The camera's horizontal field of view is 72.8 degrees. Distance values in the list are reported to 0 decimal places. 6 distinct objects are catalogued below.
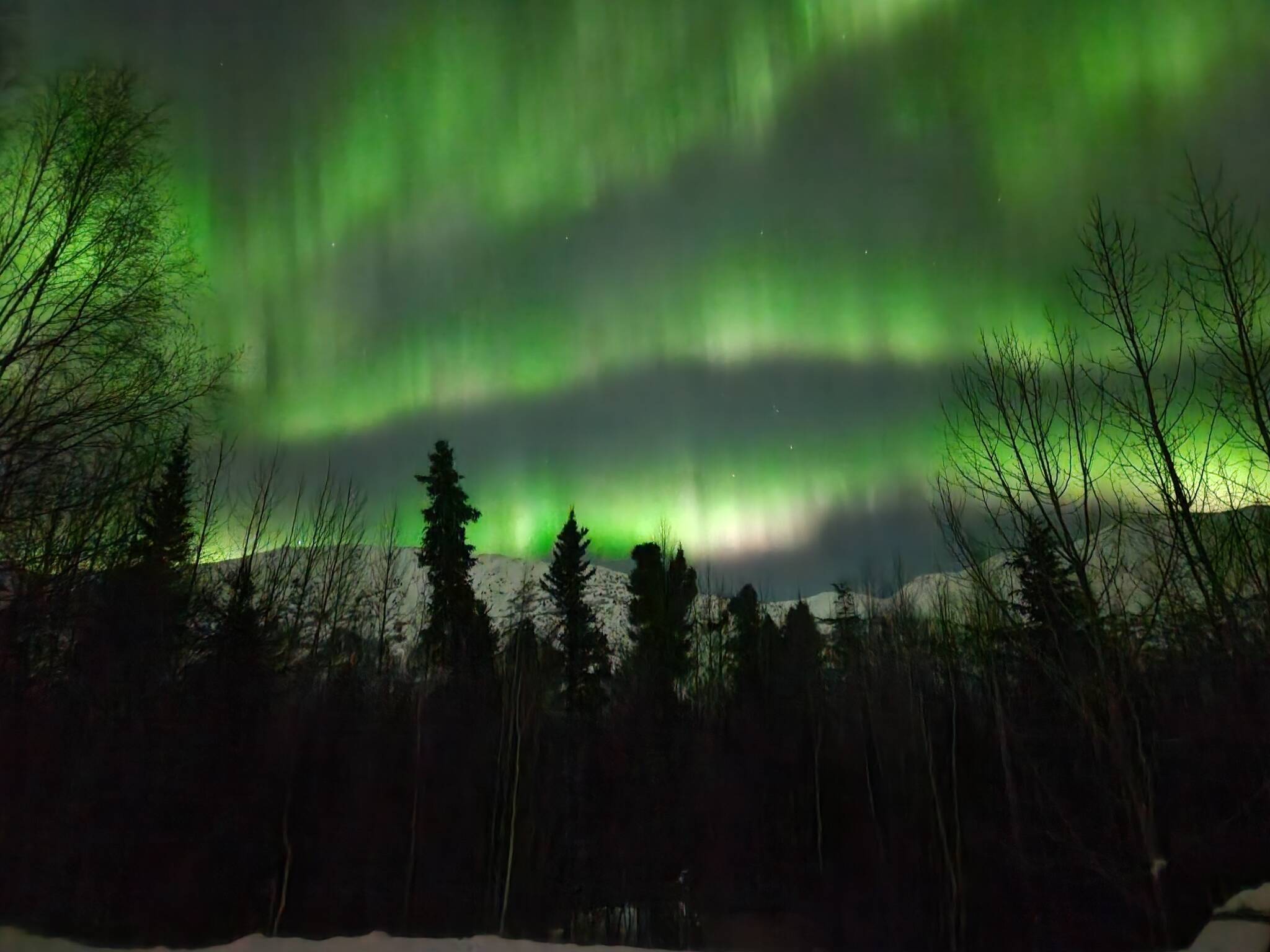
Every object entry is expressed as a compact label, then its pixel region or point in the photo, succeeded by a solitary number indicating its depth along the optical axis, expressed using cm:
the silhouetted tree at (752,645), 4781
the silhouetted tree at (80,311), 1080
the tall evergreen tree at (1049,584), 1205
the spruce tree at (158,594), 2009
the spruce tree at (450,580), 4153
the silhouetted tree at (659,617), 4900
